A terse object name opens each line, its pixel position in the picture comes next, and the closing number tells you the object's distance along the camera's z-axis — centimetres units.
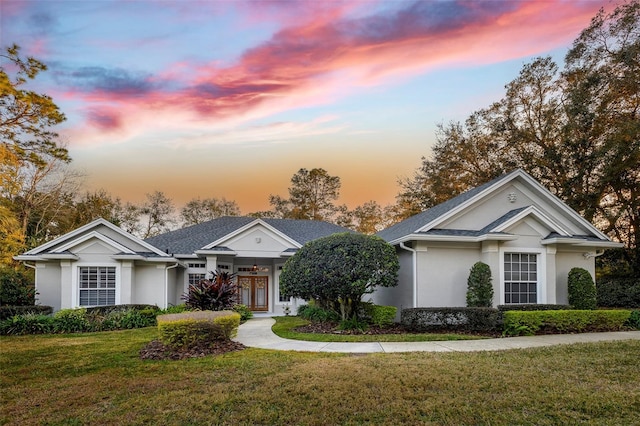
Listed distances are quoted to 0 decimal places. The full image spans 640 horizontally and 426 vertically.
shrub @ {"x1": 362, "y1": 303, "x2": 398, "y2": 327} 1284
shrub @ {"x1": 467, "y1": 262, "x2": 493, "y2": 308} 1301
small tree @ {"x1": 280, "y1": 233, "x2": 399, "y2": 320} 1229
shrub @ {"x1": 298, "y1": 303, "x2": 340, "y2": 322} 1405
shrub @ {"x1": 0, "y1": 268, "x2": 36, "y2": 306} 1520
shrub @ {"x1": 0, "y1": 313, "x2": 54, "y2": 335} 1306
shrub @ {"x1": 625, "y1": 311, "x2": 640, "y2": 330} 1255
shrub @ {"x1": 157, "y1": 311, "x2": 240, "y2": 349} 925
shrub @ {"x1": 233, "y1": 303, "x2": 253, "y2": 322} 1649
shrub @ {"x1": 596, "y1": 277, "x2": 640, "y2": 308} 1791
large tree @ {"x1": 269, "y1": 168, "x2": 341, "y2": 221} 4006
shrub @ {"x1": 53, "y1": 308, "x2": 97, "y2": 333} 1360
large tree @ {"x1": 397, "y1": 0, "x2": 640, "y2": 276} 2081
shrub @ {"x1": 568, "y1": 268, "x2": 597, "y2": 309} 1406
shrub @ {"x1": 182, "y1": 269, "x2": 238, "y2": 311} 1398
